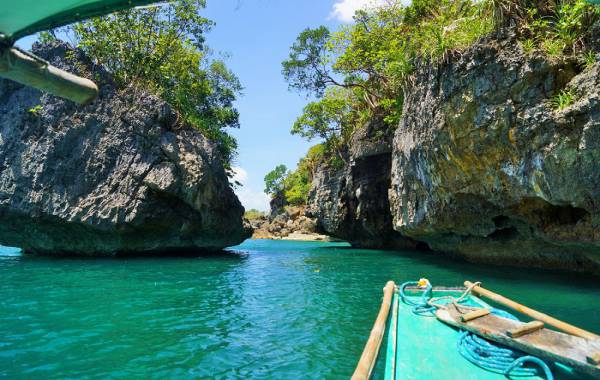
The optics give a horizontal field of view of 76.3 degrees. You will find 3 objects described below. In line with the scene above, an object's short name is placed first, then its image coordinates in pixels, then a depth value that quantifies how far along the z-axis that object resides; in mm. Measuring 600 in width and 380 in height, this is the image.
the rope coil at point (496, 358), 4415
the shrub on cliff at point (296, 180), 59481
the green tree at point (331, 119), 32406
